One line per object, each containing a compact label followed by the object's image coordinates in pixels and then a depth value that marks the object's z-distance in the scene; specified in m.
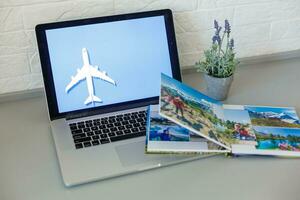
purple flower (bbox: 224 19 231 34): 1.04
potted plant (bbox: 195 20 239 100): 1.05
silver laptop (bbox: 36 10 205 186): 0.90
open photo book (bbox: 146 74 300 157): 0.87
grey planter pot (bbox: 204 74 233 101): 1.05
